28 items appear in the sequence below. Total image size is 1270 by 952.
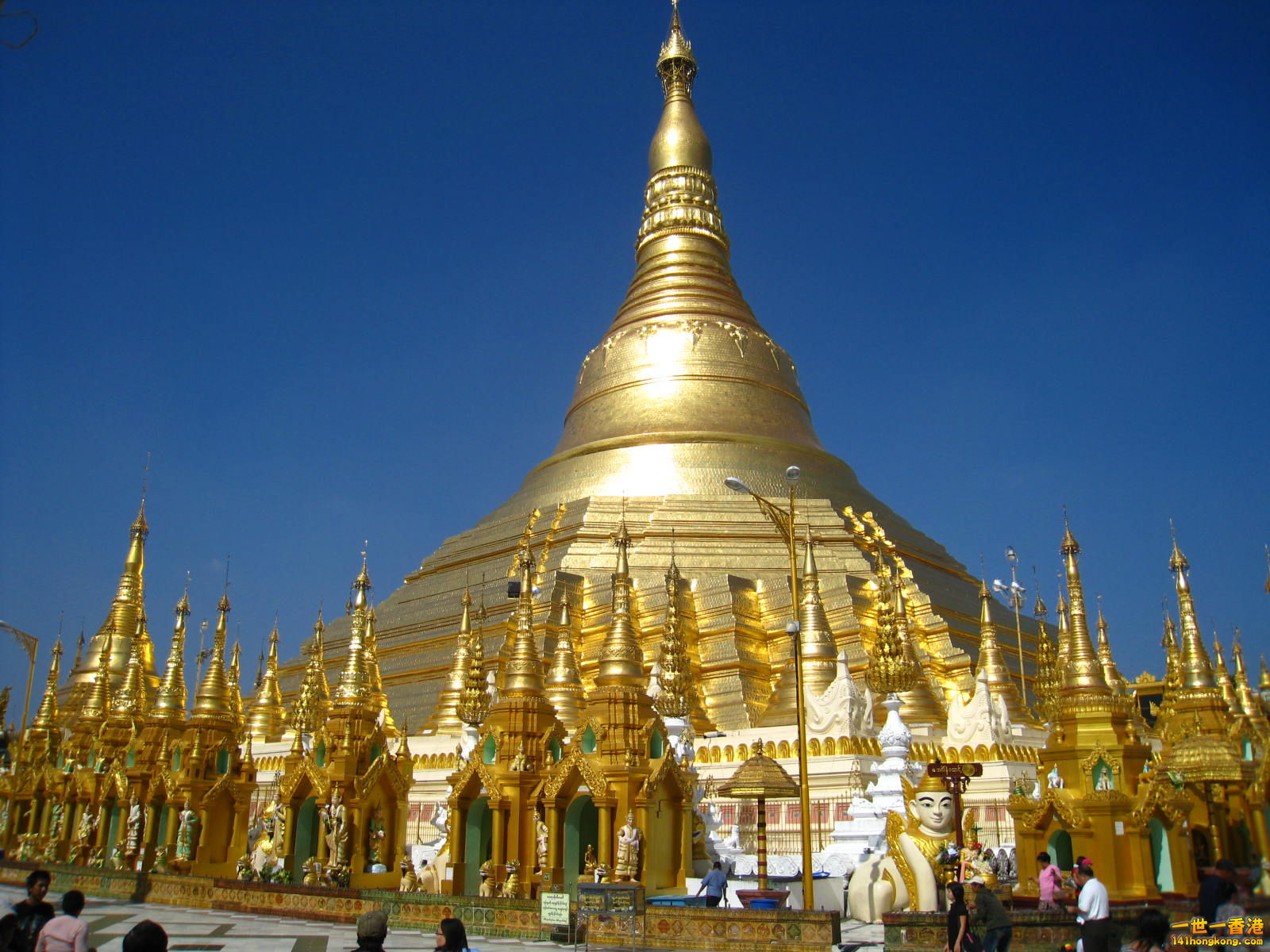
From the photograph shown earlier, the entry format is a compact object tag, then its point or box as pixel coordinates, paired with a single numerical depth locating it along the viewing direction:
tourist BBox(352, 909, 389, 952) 5.72
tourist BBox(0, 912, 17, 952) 6.39
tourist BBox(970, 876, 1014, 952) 8.99
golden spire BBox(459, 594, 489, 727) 24.80
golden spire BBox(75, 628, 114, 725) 27.30
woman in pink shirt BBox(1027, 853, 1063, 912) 11.76
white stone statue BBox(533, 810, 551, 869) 16.39
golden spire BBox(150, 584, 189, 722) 23.30
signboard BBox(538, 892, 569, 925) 12.67
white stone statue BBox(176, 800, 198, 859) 20.12
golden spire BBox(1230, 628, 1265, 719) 25.39
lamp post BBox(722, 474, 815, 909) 12.83
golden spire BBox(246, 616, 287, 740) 32.09
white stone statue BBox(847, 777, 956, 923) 13.02
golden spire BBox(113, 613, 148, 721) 25.59
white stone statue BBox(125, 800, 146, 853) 21.83
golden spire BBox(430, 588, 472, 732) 26.36
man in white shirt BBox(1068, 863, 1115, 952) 8.20
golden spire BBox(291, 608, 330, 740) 29.38
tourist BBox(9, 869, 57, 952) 6.50
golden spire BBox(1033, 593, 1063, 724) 25.81
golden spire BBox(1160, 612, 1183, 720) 22.86
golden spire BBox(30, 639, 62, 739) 30.26
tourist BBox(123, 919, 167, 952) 4.76
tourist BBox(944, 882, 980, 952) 9.00
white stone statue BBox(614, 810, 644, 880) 15.29
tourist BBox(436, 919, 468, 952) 6.20
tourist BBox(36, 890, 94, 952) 6.08
